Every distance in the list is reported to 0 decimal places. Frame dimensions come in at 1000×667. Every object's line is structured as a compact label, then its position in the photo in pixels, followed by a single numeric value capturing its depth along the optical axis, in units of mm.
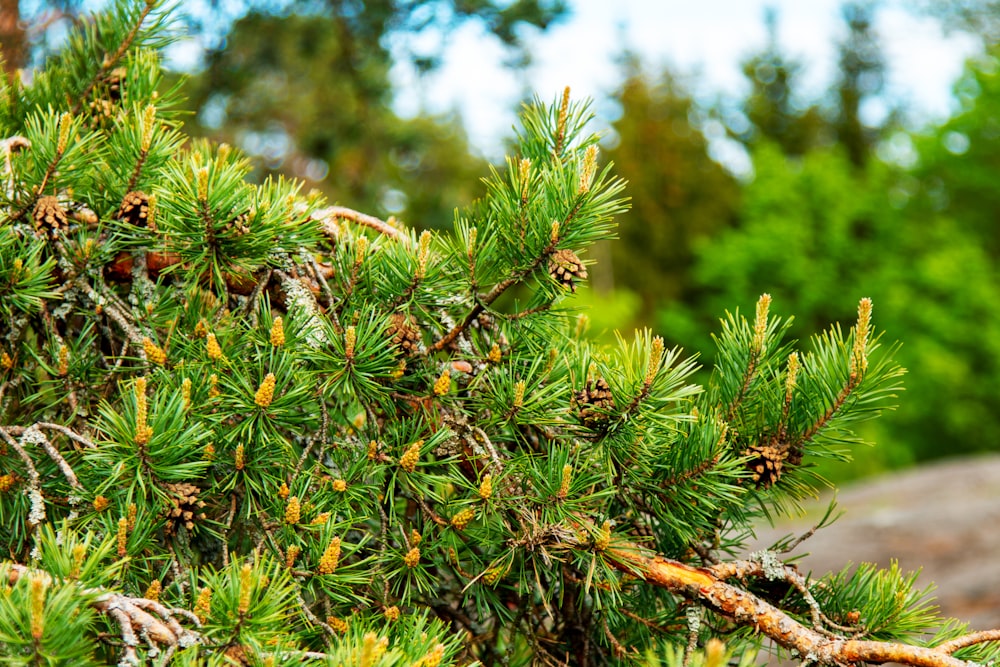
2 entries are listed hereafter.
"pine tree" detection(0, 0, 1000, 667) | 1113
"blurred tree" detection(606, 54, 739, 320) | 20078
